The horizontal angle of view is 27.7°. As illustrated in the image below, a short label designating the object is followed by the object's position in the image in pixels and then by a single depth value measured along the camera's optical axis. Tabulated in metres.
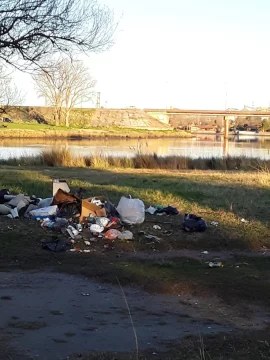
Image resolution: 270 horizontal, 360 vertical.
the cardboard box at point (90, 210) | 9.27
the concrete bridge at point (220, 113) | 78.56
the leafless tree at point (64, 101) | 77.19
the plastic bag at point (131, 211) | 9.33
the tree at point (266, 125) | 107.62
